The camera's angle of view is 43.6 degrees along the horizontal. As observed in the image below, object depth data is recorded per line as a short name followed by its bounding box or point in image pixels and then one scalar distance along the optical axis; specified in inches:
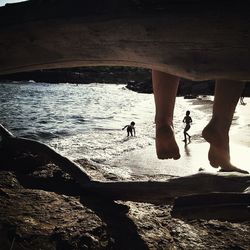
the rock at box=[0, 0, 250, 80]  42.0
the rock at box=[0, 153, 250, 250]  79.5
